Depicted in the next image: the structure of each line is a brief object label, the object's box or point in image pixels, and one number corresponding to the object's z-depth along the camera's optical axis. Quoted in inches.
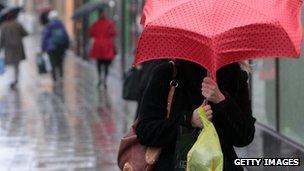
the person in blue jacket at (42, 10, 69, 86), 747.4
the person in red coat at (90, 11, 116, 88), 700.7
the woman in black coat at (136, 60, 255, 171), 145.7
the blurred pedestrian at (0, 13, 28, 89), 728.3
